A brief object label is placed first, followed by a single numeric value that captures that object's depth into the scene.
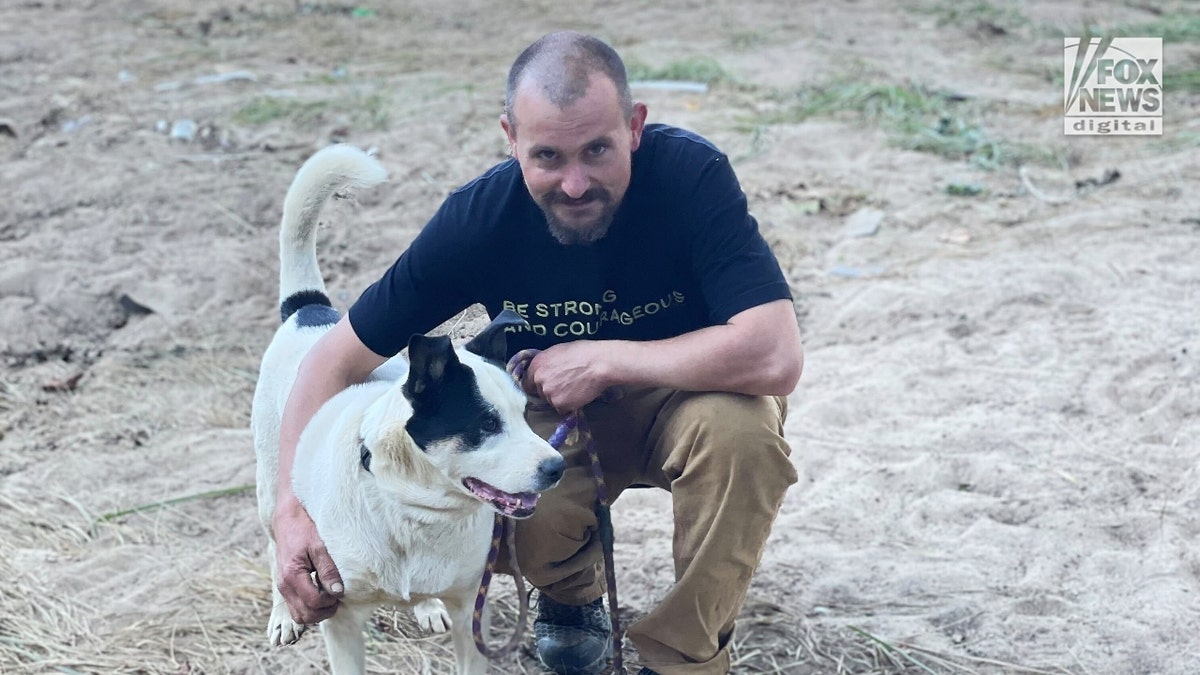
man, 2.36
